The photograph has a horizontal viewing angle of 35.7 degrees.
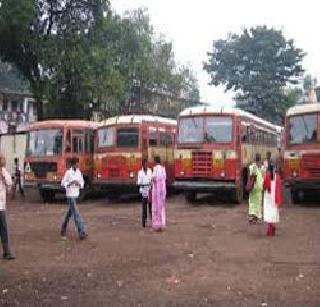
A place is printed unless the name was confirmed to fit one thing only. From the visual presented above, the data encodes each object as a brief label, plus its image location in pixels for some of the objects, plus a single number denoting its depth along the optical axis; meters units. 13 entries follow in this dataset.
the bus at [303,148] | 15.42
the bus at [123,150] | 17.36
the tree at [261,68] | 38.96
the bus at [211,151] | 15.85
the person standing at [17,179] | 19.94
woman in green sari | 11.97
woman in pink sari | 11.32
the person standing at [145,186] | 11.85
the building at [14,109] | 40.84
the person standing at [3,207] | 8.55
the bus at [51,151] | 17.65
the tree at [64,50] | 23.79
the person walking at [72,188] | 10.39
